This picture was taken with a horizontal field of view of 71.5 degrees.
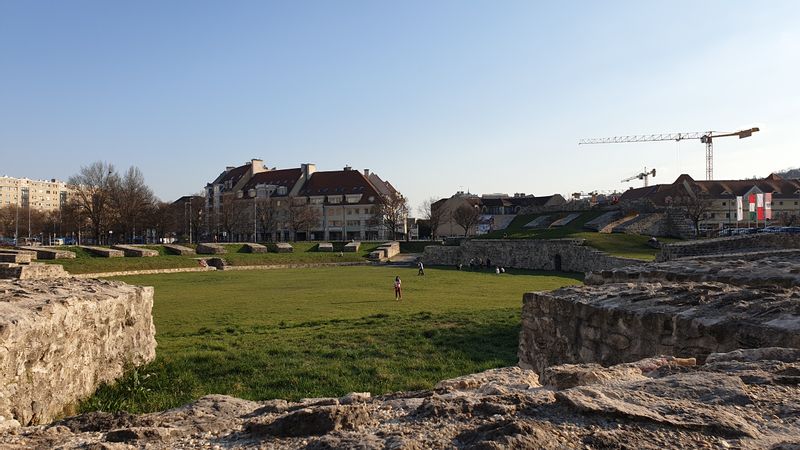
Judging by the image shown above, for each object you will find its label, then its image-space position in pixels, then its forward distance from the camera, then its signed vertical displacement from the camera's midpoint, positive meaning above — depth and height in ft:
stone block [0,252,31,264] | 110.11 -4.97
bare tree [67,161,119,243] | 223.92 +15.15
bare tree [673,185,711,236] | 191.60 +8.87
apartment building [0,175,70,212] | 562.50 +44.82
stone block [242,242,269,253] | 200.26 -5.99
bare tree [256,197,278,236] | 294.87 +8.72
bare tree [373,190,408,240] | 286.87 +9.67
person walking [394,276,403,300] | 83.01 -8.91
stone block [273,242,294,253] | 207.38 -6.27
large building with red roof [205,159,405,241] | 297.74 +15.45
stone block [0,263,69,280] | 86.58 -6.04
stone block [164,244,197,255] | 181.27 -5.90
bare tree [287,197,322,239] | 294.87 +7.58
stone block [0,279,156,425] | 19.07 -4.72
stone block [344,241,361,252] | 217.64 -6.39
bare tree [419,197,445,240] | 303.89 +9.15
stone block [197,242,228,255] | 187.21 -5.85
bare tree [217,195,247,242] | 286.05 +7.56
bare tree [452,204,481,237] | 294.87 +6.97
